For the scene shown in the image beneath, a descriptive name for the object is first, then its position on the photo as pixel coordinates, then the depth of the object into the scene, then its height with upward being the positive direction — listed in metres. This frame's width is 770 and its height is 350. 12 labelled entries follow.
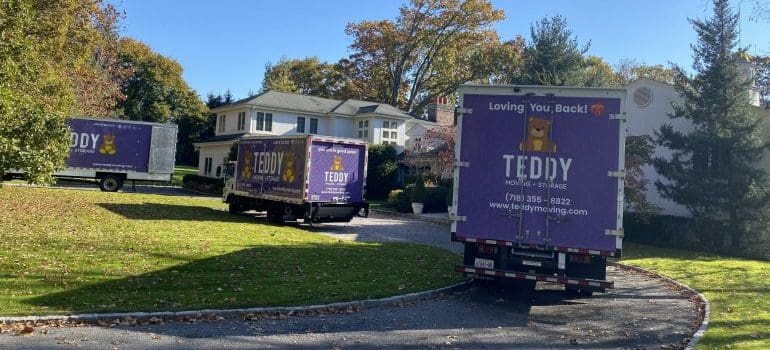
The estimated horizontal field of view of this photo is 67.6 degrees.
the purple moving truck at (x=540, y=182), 9.77 +0.40
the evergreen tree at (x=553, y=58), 26.39 +6.88
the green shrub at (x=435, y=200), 31.39 -0.04
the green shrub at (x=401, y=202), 31.70 -0.28
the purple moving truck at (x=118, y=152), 30.00 +1.47
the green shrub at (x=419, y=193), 31.27 +0.28
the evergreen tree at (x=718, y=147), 21.89 +2.72
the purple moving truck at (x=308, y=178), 20.17 +0.48
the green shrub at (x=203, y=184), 37.88 +0.06
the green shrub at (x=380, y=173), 41.34 +1.60
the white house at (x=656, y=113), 25.41 +4.63
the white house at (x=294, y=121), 43.59 +5.57
